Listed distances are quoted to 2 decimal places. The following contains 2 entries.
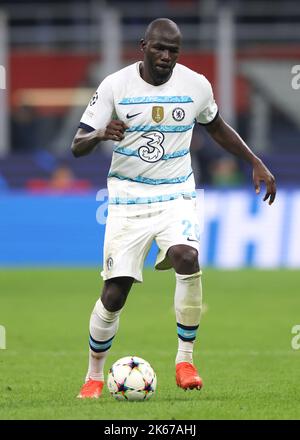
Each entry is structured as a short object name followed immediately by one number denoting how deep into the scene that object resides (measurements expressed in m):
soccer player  15.45
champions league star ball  15.05
